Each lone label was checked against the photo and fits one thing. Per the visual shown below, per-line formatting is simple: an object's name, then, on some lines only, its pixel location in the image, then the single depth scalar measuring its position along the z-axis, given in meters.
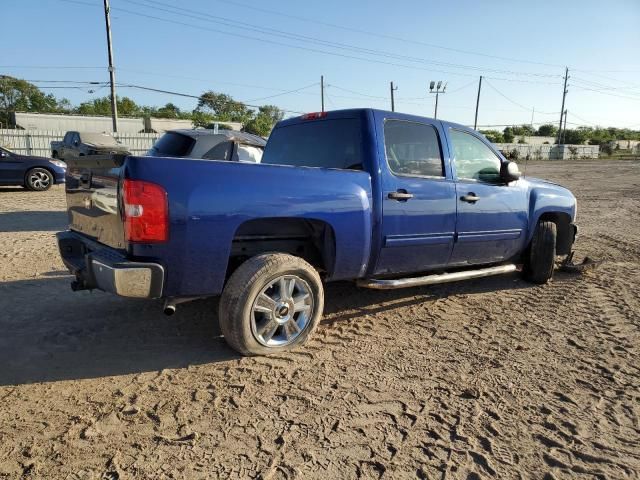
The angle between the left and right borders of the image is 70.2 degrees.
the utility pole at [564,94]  72.66
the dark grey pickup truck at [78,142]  16.91
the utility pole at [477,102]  61.31
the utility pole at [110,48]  25.31
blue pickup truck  2.88
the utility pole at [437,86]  49.66
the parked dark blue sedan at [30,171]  12.79
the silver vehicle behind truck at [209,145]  7.49
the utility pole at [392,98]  50.28
